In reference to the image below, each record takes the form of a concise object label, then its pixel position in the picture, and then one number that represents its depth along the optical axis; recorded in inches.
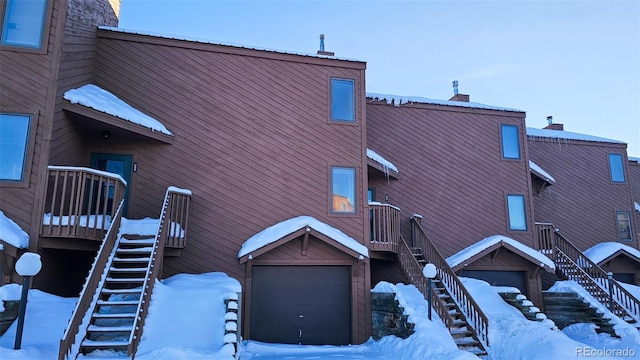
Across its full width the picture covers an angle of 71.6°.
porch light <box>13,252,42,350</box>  236.4
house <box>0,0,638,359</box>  307.6
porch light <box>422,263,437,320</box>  358.6
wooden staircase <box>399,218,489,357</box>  366.0
